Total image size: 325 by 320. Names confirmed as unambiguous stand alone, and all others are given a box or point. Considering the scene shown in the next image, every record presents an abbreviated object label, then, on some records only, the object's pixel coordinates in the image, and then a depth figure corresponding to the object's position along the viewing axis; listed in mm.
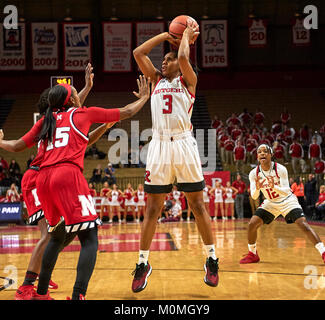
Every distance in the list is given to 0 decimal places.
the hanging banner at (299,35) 24842
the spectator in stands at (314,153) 19000
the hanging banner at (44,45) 25047
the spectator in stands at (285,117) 23250
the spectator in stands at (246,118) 23500
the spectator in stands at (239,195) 17469
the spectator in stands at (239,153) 19281
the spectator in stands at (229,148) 20438
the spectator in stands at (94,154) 21838
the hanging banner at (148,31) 24609
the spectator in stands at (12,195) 16875
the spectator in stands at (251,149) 20000
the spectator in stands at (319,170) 17328
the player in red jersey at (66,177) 3908
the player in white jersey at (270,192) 7238
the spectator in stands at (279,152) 19469
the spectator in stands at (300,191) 16047
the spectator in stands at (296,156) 19391
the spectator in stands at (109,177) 18328
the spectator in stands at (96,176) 18594
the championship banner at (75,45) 24781
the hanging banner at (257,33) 25484
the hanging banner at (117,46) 24922
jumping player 4863
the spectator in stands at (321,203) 14516
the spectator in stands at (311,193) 15930
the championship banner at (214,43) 25219
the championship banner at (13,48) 24719
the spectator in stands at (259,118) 23250
